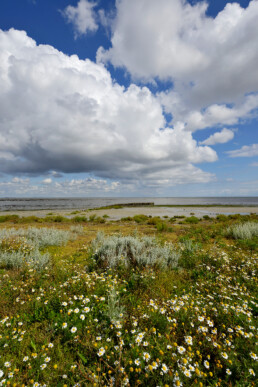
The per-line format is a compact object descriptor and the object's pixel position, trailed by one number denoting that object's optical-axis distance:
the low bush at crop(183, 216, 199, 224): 19.53
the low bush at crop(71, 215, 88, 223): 21.23
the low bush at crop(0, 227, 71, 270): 5.12
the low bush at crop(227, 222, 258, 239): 8.71
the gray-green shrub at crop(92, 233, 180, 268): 5.21
